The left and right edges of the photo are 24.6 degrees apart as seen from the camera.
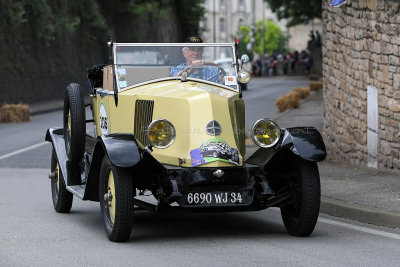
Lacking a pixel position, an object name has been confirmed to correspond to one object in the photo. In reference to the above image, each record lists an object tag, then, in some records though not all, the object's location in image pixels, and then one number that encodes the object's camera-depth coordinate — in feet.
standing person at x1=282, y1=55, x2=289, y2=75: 222.69
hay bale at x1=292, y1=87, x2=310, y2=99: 105.29
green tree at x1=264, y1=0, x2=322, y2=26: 152.94
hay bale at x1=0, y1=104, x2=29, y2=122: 88.58
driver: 30.94
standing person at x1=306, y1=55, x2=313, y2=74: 197.40
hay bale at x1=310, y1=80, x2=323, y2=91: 125.49
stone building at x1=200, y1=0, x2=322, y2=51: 398.42
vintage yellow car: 26.68
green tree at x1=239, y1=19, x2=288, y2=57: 377.30
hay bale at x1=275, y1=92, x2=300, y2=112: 90.43
